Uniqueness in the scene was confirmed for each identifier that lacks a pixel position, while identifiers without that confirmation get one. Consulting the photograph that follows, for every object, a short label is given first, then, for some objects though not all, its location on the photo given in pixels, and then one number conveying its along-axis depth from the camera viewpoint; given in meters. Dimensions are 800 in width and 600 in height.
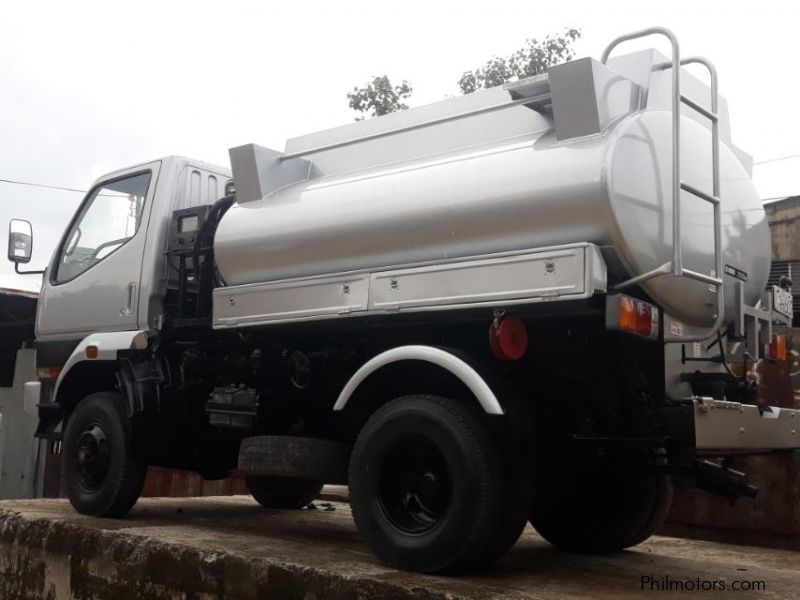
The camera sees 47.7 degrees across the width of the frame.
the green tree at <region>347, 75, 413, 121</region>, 14.97
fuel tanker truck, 3.99
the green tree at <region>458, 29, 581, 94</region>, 14.66
